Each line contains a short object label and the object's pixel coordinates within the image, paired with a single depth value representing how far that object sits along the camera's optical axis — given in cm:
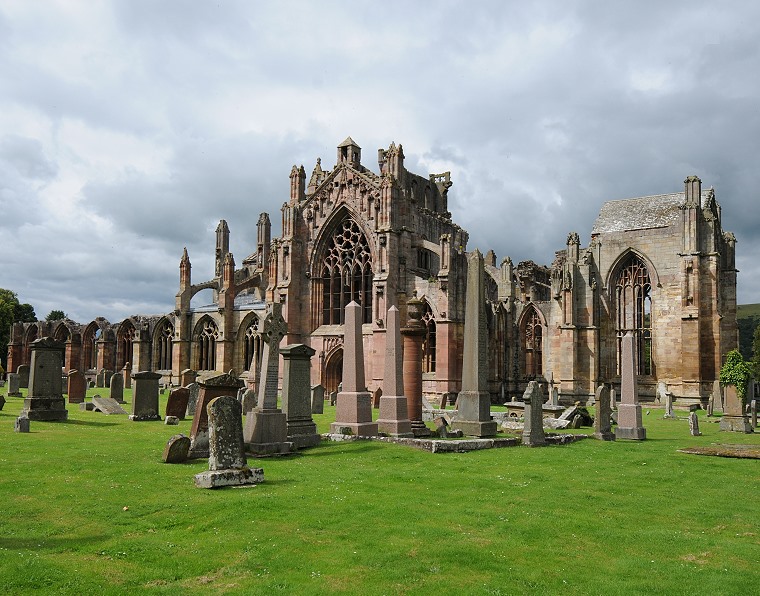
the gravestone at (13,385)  3059
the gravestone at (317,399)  2647
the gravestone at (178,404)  2009
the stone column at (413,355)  1780
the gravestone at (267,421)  1330
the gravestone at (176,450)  1196
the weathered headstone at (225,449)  967
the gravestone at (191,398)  2217
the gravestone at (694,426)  1971
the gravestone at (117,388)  2783
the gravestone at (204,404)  1279
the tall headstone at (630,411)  1809
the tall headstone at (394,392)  1628
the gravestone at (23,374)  3558
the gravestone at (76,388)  2762
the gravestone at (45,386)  1870
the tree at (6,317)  6278
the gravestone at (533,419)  1597
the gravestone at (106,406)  2302
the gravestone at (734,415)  2102
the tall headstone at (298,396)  1449
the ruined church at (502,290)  3425
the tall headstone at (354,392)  1588
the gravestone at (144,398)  2066
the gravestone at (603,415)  1789
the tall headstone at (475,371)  1697
